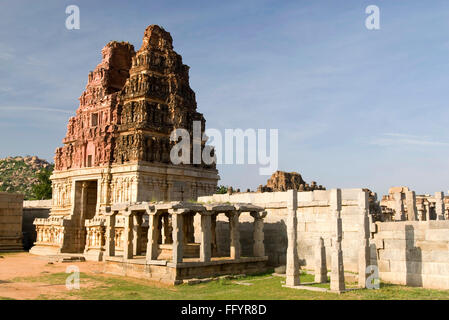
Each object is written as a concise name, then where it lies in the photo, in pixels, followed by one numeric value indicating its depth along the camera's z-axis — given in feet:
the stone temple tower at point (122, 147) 105.29
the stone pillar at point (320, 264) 54.70
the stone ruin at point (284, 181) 203.59
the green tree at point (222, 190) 234.50
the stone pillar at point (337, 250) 47.80
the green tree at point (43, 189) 209.56
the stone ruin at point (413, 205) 68.90
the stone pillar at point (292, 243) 53.06
